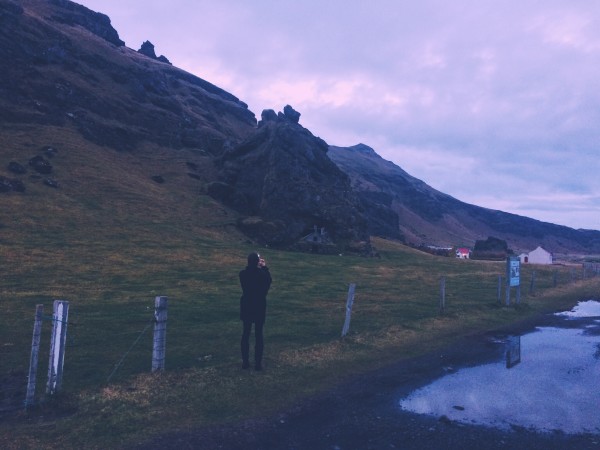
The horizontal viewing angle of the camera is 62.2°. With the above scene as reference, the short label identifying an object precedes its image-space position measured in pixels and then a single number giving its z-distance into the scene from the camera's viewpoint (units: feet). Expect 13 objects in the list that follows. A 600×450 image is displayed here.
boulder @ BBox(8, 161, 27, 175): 198.49
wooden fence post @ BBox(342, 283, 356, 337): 60.39
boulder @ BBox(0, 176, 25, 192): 179.32
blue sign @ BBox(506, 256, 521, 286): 90.22
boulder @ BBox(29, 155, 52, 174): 208.74
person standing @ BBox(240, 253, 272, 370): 42.96
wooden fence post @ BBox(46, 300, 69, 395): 35.24
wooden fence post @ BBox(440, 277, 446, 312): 78.84
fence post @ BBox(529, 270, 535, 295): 118.09
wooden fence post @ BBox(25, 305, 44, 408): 34.12
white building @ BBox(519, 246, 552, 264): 311.47
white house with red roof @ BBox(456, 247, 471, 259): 346.29
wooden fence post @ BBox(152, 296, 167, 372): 41.68
